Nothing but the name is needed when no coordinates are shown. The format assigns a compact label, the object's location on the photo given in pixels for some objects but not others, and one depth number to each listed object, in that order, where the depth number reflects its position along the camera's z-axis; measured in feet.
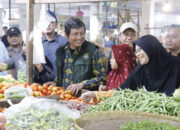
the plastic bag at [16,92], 11.35
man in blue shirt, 16.75
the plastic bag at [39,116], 6.17
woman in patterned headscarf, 14.19
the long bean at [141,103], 8.51
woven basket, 6.87
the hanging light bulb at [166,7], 13.55
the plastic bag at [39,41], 16.01
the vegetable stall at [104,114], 6.27
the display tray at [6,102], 11.03
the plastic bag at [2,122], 7.25
